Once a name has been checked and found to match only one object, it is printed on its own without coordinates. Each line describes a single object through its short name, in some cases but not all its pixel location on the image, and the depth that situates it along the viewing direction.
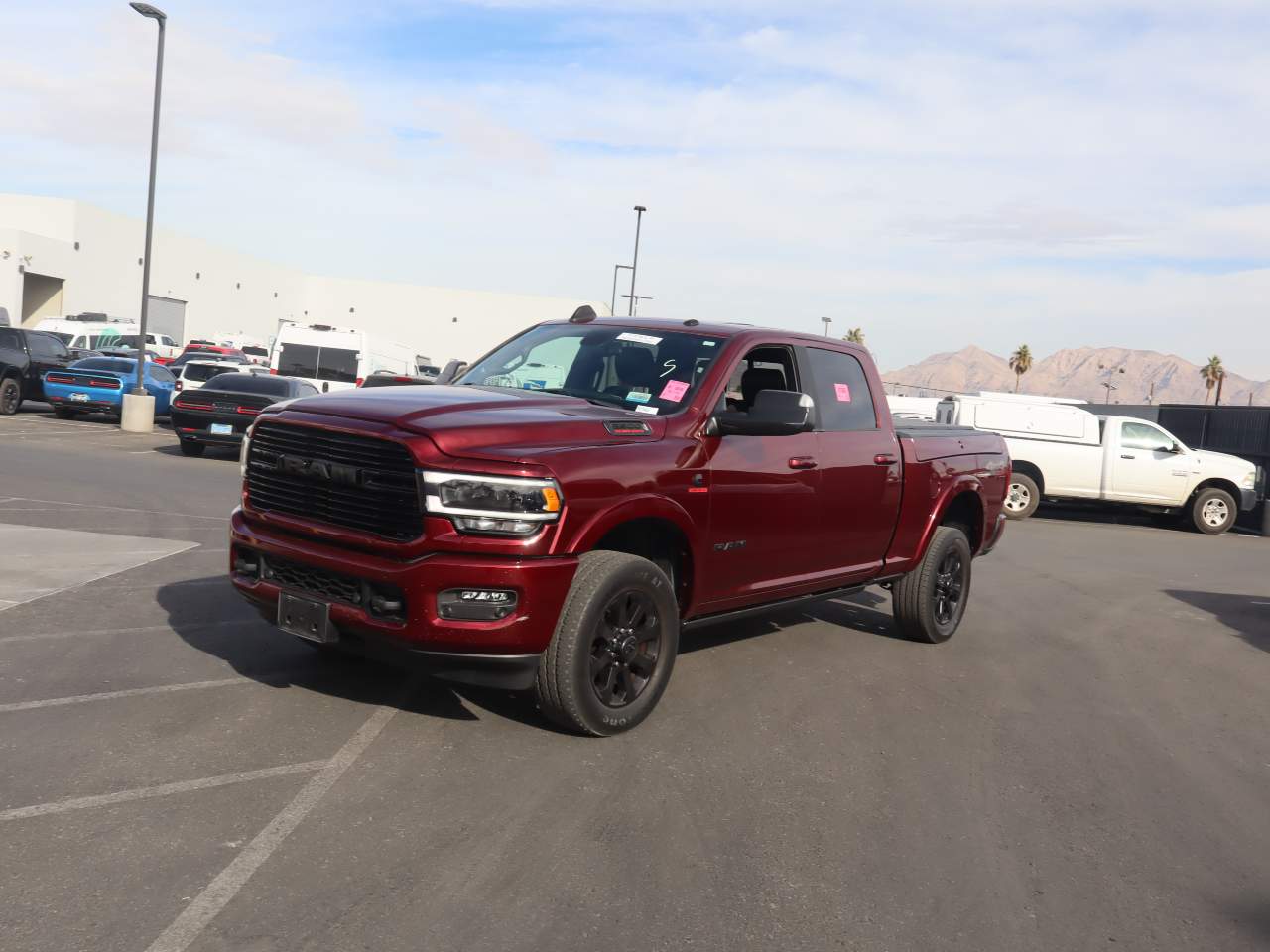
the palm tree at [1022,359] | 112.44
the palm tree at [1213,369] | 110.25
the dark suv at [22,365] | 24.91
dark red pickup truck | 5.13
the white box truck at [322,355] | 25.81
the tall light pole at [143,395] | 23.73
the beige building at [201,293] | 57.62
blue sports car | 24.33
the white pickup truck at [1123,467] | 21.05
